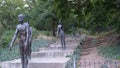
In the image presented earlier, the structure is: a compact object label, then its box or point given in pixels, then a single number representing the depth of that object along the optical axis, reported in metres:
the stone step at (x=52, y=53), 8.39
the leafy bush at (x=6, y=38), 11.34
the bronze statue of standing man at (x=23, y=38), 4.90
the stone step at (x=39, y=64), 6.04
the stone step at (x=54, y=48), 9.81
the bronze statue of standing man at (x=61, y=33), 8.96
